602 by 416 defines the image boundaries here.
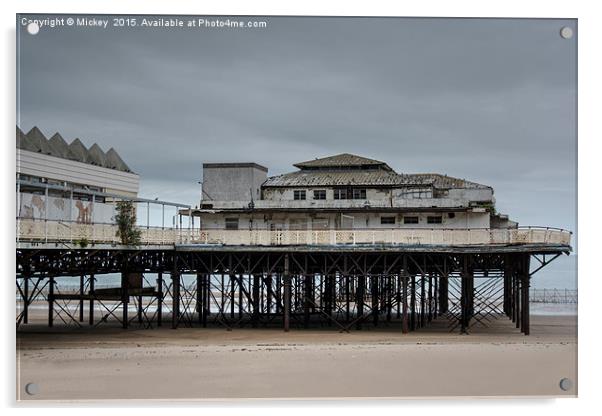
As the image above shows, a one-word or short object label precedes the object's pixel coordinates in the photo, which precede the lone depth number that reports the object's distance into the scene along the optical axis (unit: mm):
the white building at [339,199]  47500
